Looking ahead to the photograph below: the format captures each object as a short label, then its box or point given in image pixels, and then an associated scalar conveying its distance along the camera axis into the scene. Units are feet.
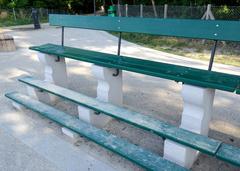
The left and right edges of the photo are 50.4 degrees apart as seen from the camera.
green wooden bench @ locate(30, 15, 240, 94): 7.08
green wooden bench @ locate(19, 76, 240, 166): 6.52
